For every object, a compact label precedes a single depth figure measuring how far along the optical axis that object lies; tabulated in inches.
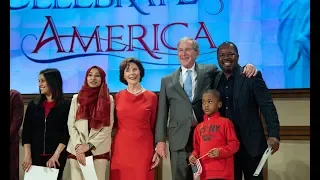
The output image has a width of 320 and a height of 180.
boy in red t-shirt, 150.0
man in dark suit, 153.6
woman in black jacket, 164.1
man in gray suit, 158.7
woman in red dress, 161.5
